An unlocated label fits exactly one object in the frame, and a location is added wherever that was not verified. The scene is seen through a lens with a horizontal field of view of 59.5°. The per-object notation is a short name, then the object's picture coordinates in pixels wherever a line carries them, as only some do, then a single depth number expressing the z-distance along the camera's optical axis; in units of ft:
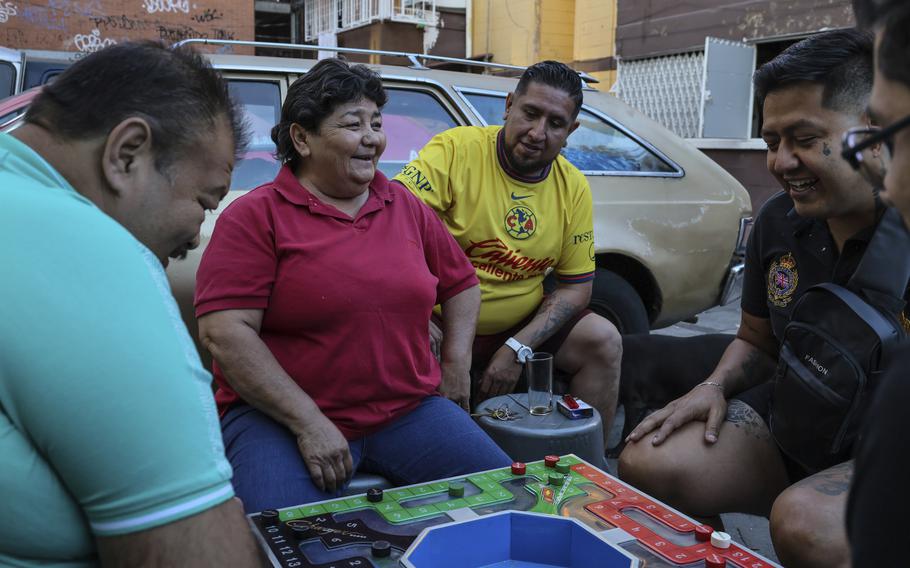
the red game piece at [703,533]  4.52
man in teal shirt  3.01
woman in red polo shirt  6.92
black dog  11.84
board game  4.32
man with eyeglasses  2.33
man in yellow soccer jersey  10.34
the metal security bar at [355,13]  46.85
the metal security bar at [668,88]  33.78
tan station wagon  12.46
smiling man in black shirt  6.23
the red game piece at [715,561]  4.14
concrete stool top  8.72
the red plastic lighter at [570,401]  9.12
